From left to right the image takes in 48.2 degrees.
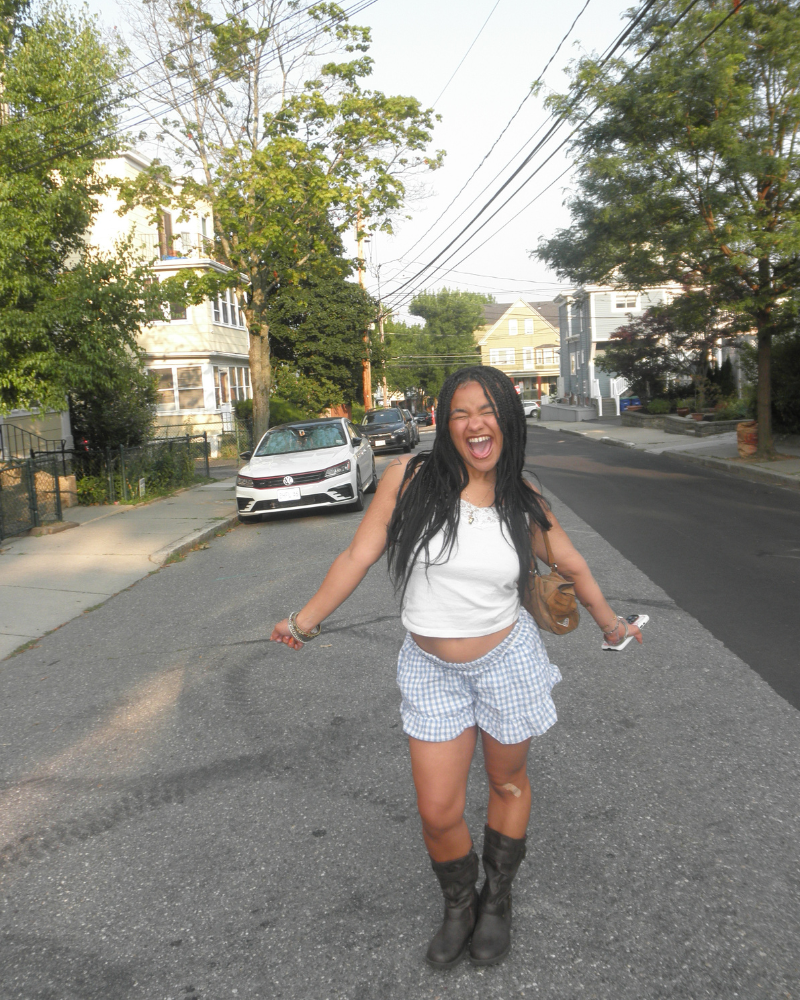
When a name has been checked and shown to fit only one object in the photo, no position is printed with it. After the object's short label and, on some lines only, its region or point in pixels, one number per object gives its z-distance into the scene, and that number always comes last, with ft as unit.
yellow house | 276.82
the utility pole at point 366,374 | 138.32
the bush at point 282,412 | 118.83
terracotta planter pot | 60.23
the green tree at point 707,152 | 46.26
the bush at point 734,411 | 91.40
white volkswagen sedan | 43.45
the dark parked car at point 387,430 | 97.60
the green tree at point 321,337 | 138.21
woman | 8.48
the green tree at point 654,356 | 109.60
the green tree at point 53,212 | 39.88
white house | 101.09
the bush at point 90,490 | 52.60
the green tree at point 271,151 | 65.41
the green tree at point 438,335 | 267.39
